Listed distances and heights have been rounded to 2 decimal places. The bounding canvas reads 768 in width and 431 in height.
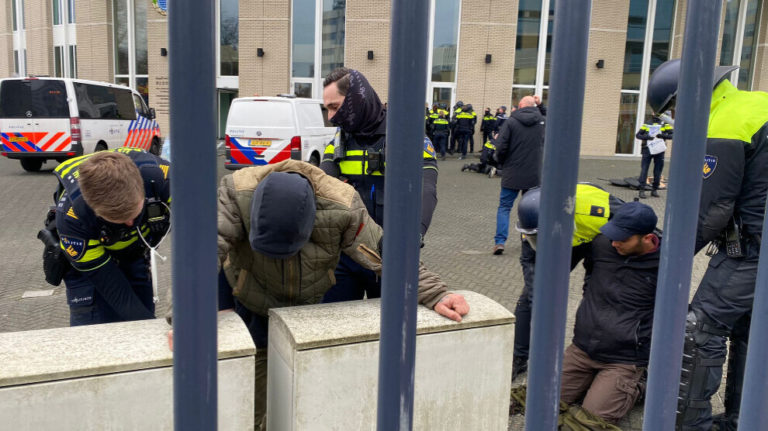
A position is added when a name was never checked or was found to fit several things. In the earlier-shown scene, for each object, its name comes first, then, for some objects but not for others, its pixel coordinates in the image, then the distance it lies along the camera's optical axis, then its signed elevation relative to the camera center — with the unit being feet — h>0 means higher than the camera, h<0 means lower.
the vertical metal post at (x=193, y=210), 2.21 -0.43
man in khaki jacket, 7.09 -1.72
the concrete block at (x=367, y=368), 6.57 -2.95
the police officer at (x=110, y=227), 8.11 -2.01
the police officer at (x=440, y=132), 59.53 -3.00
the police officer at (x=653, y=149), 36.11 -2.41
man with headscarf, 11.16 -0.85
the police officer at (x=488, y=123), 63.52 -2.10
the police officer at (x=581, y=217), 10.84 -1.89
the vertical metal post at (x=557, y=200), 2.54 -0.39
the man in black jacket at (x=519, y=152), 21.80 -1.69
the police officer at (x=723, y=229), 8.38 -1.59
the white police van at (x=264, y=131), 40.01 -2.37
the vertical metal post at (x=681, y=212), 2.69 -0.45
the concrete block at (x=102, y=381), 5.50 -2.62
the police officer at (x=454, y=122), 61.88 -2.16
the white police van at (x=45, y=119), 41.68 -2.20
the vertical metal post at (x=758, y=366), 2.96 -1.20
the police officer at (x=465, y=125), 61.57 -2.34
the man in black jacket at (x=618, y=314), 10.35 -3.47
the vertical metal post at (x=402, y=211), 2.46 -0.45
